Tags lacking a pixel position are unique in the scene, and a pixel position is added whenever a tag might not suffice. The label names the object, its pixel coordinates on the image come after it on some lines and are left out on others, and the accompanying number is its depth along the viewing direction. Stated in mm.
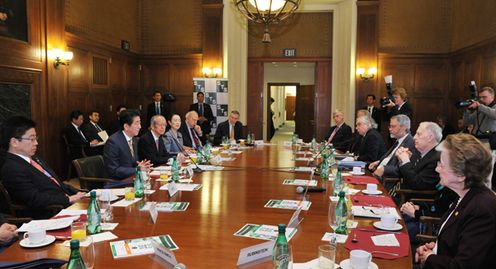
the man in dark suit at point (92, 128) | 8125
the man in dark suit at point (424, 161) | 3676
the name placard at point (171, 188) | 3155
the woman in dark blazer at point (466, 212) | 1929
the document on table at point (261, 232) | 2253
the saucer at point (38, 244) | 2074
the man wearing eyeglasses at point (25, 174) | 3174
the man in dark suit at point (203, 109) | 9809
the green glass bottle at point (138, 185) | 3111
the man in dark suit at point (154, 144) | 5098
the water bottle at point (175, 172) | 3730
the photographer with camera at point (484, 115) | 5871
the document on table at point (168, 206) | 2771
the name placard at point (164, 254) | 1786
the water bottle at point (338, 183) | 3211
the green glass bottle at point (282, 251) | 1699
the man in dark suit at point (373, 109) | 9719
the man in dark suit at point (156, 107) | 10203
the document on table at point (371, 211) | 2619
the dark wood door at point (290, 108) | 24614
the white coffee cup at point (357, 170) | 4203
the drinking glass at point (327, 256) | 1778
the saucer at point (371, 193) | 3264
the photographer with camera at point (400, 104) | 7035
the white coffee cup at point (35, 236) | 2094
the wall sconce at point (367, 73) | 10297
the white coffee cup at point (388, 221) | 2395
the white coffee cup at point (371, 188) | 3289
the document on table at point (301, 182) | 3633
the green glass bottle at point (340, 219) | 2277
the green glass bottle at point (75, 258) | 1512
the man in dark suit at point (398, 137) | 4492
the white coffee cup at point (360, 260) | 1768
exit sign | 11094
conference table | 1933
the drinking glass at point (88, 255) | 1782
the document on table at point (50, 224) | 2344
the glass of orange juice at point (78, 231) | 2074
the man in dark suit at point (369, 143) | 5379
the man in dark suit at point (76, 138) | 7699
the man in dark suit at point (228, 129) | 7918
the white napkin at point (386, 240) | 2119
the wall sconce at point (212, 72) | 10625
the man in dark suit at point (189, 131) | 6746
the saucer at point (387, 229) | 2369
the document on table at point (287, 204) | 2855
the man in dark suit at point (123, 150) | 4238
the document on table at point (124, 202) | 2859
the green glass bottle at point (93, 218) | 2279
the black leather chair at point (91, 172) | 4301
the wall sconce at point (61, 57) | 7457
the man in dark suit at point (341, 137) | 7336
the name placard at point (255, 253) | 1829
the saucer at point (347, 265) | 1811
